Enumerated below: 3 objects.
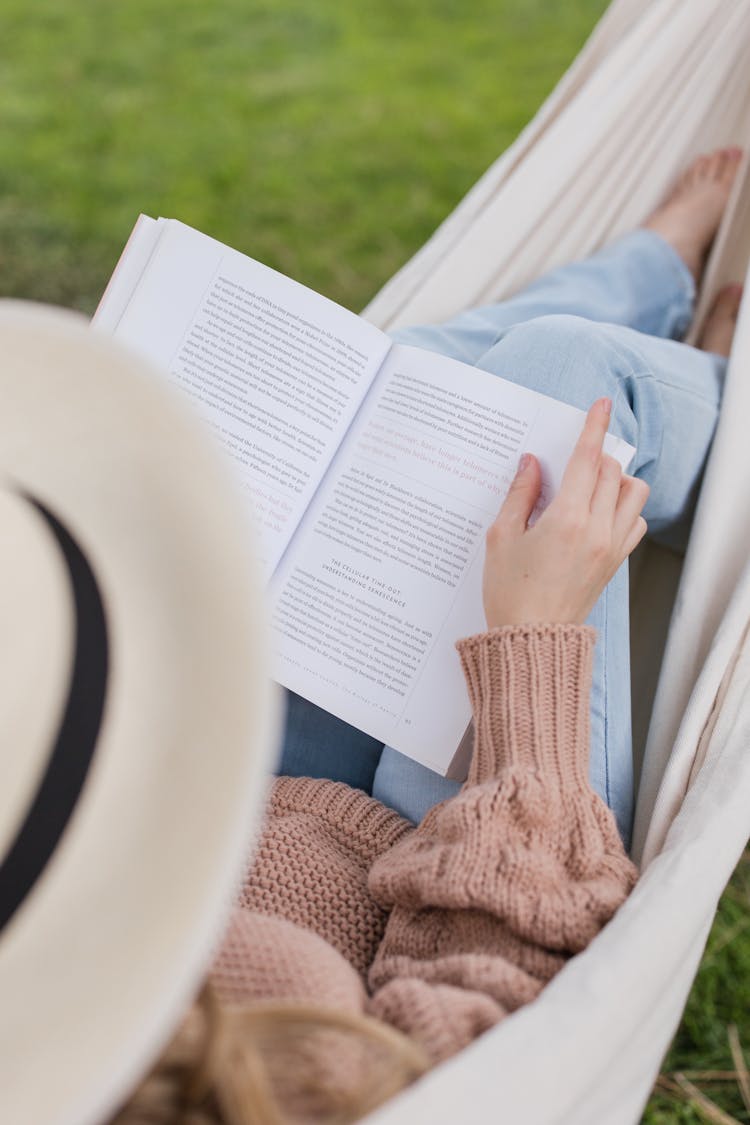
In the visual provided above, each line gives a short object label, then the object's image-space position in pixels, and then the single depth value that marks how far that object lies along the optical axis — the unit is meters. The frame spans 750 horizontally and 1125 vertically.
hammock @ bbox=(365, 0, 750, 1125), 0.53
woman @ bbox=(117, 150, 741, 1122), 0.56
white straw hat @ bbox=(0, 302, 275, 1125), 0.40
